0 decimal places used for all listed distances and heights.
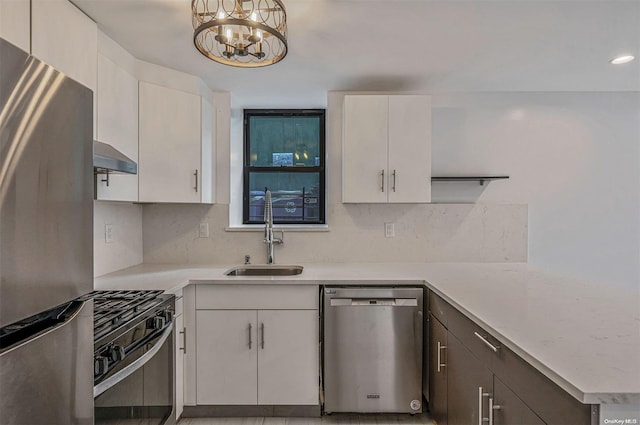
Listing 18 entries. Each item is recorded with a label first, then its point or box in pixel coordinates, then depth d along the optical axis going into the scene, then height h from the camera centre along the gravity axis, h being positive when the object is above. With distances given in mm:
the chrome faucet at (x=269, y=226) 2666 -112
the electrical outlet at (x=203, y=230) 2793 -150
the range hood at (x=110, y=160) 1414 +224
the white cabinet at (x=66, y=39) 1386 +765
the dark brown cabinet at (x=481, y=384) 929 -608
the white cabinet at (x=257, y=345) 2135 -826
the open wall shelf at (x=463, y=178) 2721 +268
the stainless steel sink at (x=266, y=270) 2648 -456
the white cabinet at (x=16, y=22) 1215 +695
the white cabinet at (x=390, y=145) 2510 +487
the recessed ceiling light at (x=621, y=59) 2227 +1000
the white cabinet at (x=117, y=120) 1822 +528
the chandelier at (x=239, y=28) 1296 +780
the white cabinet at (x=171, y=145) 2258 +456
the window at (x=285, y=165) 3170 +429
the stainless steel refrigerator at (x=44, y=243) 570 -60
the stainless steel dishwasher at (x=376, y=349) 2105 -838
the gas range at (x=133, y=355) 1153 -557
